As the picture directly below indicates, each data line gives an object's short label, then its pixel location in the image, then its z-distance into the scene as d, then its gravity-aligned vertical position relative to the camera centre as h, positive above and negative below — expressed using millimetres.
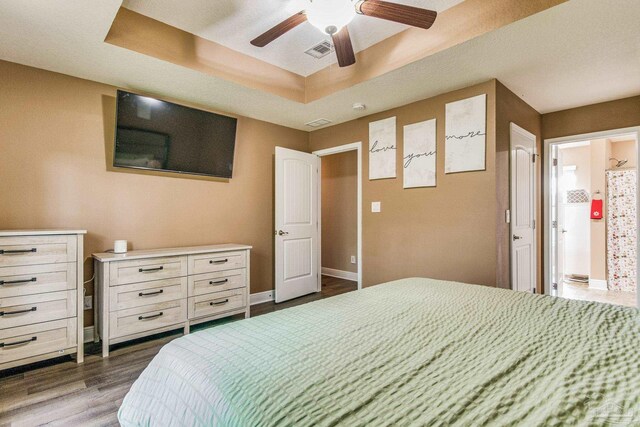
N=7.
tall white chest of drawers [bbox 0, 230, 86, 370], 2074 -561
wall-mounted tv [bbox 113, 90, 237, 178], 2822 +783
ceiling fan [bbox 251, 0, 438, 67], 1619 +1133
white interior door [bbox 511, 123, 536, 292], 3076 +60
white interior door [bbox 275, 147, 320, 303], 3922 -121
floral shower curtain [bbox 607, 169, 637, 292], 4359 -204
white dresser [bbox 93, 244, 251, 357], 2465 -653
